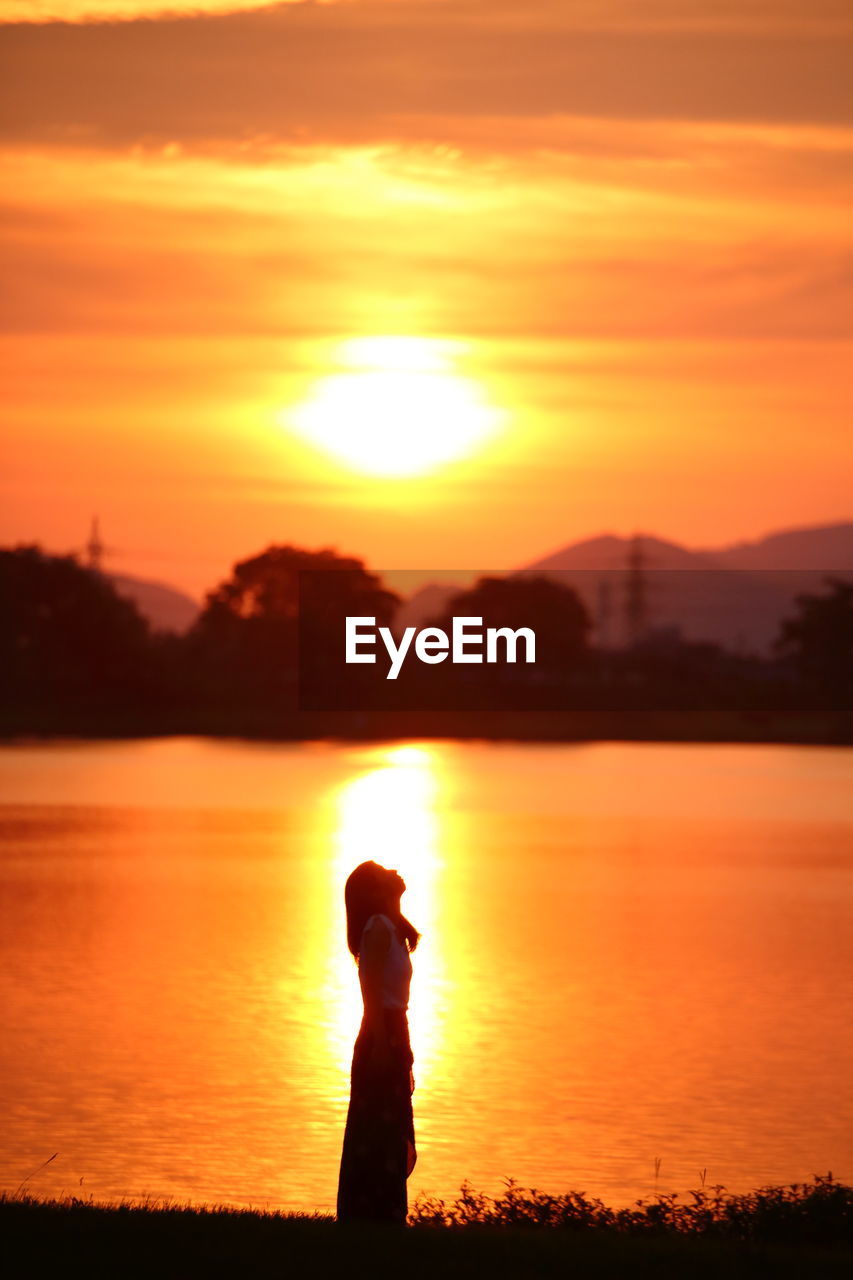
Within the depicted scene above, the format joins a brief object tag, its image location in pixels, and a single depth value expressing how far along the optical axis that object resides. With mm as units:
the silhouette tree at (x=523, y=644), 142000
